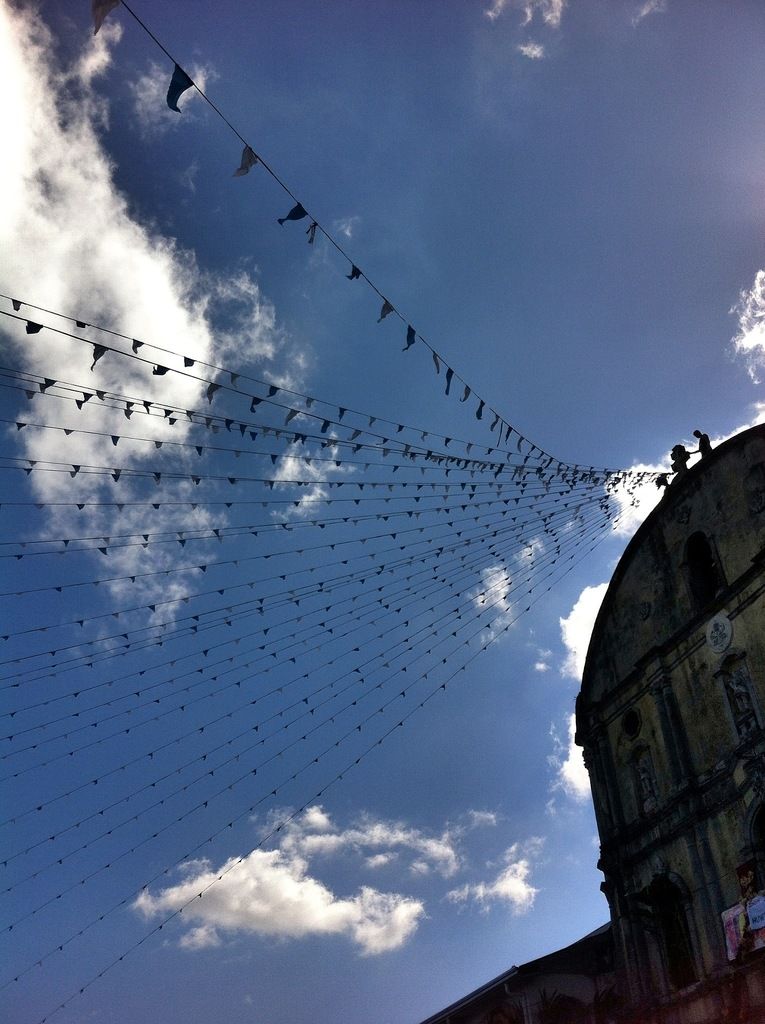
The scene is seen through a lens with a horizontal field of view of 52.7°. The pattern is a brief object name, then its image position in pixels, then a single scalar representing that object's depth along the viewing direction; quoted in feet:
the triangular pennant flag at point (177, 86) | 29.09
